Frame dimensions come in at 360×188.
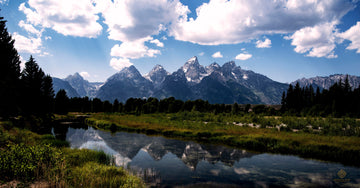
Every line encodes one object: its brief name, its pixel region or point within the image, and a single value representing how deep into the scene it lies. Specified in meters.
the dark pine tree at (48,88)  104.50
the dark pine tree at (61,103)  134.90
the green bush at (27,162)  13.54
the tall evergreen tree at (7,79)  48.56
